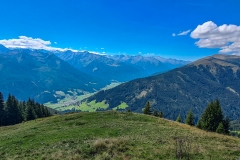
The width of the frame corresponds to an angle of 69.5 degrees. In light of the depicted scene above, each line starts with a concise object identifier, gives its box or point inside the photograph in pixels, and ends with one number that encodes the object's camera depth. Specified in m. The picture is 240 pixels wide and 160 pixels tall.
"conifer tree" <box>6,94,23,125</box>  77.00
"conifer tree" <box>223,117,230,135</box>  56.59
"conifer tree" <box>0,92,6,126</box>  75.88
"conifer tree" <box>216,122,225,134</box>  48.16
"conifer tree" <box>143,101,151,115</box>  83.31
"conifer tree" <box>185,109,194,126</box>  69.78
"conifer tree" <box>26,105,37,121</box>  75.38
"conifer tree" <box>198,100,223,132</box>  52.86
